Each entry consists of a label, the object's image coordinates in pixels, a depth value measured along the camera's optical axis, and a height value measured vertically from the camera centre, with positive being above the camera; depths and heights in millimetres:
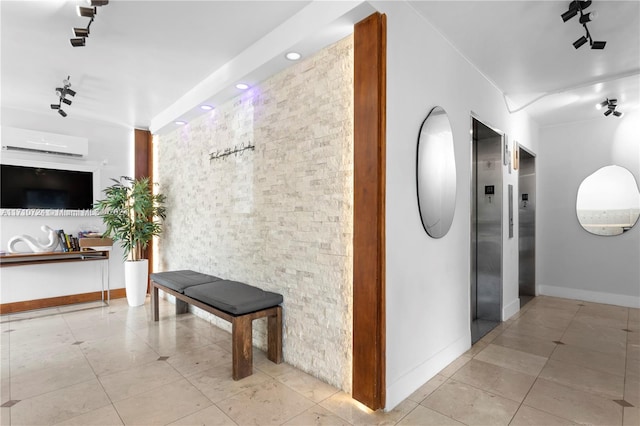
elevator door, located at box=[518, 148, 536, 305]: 5621 -151
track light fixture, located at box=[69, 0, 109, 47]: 2434 +1530
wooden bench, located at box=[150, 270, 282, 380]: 2793 -875
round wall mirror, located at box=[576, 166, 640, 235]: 5043 +127
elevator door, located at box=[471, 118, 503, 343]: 4191 -244
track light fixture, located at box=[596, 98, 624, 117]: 4531 +1461
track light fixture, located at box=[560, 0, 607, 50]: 2389 +1463
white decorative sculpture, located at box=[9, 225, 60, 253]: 4668 -390
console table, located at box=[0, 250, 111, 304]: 4453 -630
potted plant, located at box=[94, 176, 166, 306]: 5113 -135
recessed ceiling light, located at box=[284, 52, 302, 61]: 2903 +1406
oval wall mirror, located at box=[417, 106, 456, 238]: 2736 +327
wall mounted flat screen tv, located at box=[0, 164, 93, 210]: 4797 +416
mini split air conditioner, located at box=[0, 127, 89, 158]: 4725 +1105
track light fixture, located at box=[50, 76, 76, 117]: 4012 +1527
